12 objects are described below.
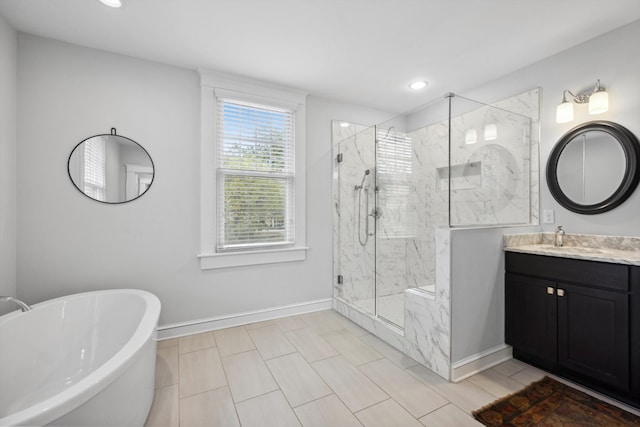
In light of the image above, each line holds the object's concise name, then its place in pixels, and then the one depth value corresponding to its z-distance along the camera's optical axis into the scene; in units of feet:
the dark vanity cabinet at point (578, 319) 5.40
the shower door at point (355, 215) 9.80
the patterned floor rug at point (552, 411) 5.02
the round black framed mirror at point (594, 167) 6.59
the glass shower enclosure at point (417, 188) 7.61
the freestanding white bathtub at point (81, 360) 3.45
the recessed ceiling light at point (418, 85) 9.63
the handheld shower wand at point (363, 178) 9.97
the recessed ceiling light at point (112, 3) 5.86
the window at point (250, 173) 8.86
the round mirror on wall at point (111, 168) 7.44
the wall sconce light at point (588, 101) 6.79
